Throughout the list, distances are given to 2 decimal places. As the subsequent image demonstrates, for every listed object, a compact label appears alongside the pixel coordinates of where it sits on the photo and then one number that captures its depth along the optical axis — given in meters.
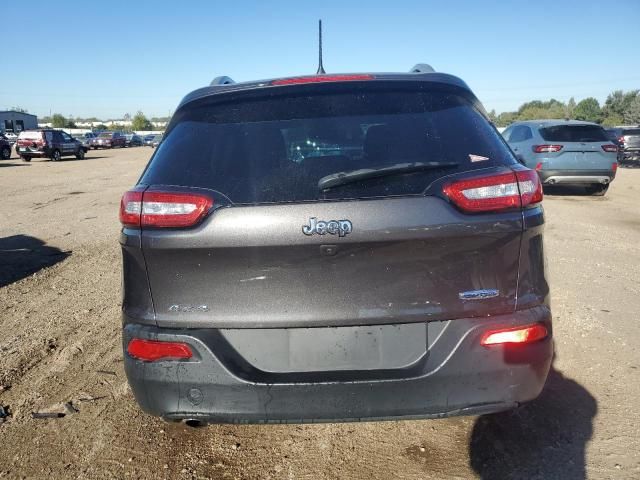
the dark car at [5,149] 31.52
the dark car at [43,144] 30.88
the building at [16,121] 81.75
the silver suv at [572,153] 12.07
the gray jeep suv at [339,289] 2.00
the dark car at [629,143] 23.02
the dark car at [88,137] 53.31
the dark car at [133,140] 59.28
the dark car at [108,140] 53.50
